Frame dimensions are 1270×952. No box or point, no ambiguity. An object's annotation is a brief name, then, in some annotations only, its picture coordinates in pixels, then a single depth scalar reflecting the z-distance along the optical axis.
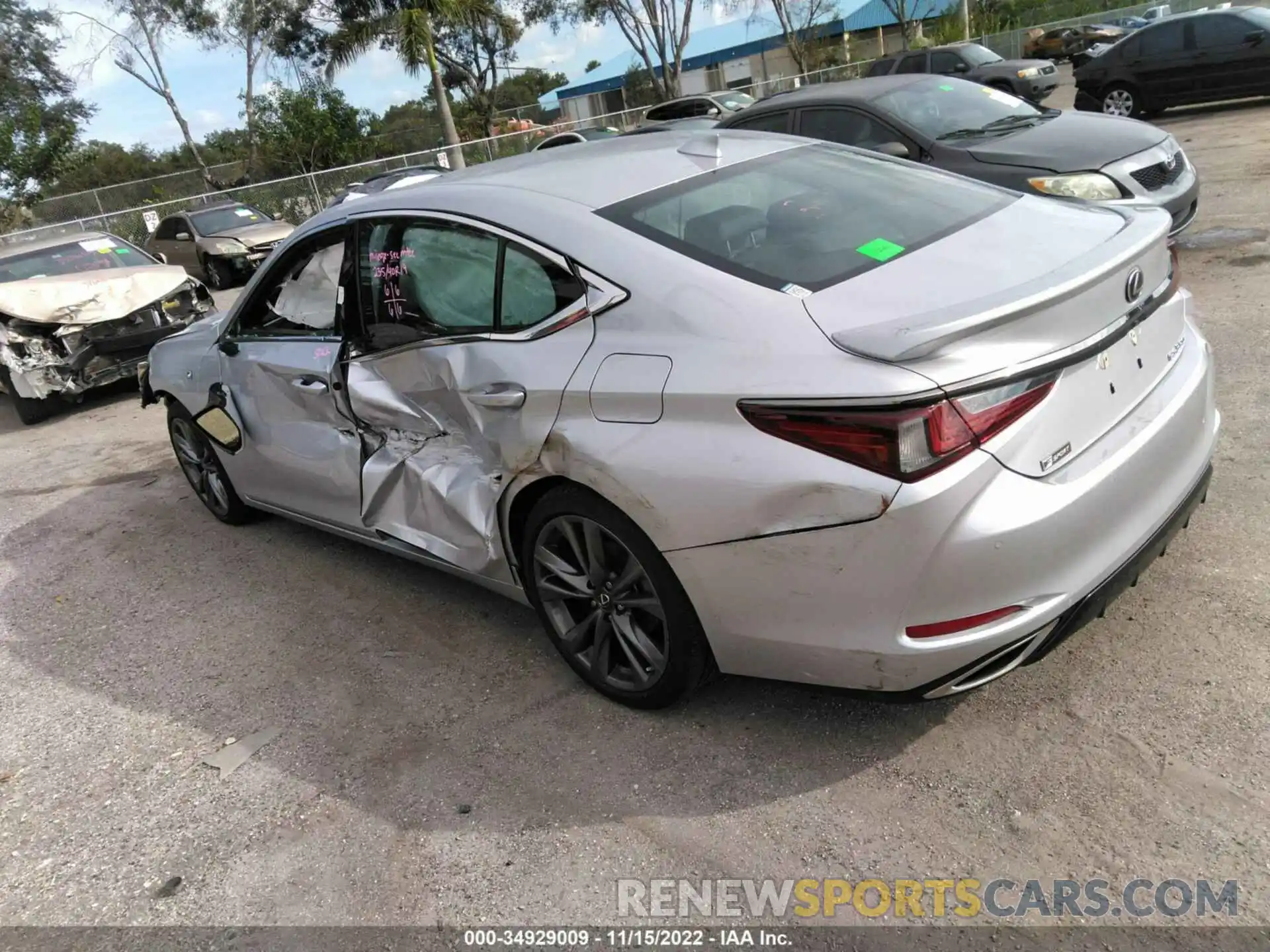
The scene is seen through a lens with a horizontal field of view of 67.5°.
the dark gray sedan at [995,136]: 6.47
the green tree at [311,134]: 31.78
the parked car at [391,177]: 13.27
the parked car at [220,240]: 16.14
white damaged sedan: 8.61
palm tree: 22.25
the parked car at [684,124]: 12.17
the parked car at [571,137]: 20.14
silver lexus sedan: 2.25
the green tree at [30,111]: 29.33
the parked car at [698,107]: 21.14
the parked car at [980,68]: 20.61
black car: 14.05
